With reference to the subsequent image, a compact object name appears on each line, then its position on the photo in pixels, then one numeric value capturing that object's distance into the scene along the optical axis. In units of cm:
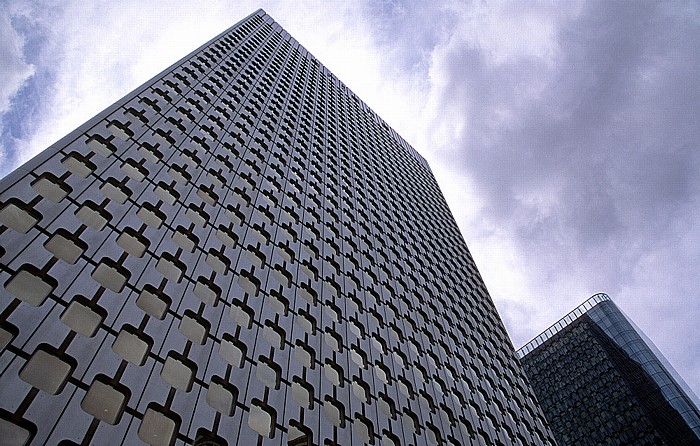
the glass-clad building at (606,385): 7350
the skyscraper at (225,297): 1427
